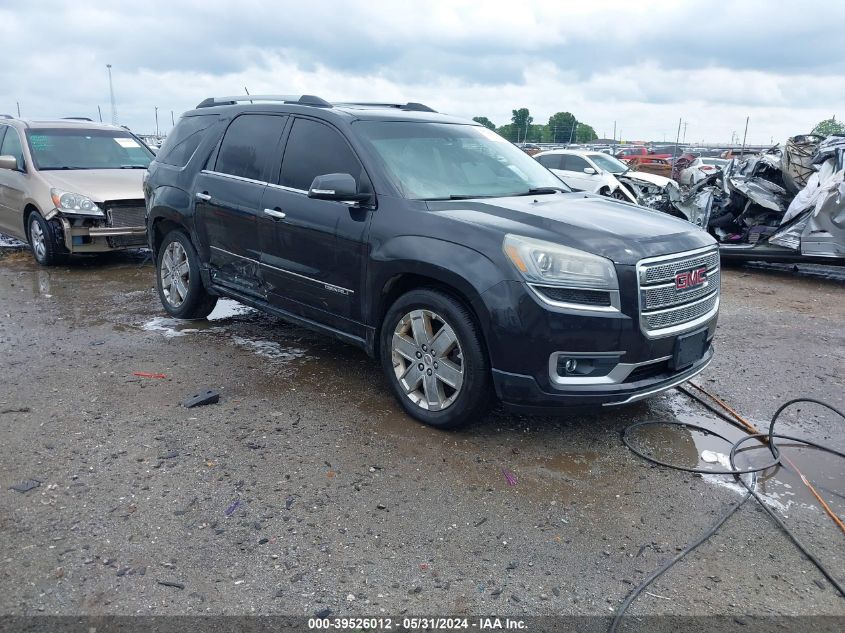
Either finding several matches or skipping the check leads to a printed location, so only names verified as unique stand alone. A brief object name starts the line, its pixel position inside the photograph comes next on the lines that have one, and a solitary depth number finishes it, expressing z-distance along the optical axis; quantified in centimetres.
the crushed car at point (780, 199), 881
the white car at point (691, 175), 1173
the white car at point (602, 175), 1452
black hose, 275
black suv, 365
